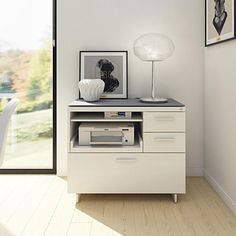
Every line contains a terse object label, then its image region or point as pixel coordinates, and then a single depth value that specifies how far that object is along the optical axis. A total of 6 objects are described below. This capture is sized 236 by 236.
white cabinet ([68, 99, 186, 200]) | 2.67
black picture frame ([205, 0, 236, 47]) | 2.48
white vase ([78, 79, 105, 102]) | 2.87
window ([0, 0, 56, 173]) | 3.38
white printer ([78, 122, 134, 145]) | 2.73
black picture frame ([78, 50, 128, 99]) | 3.27
